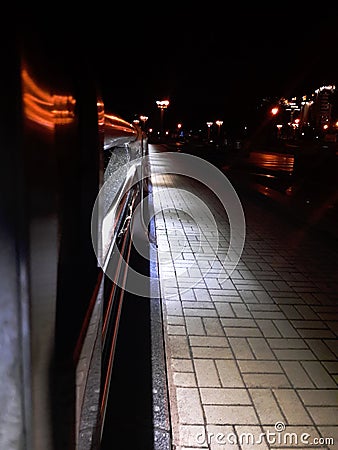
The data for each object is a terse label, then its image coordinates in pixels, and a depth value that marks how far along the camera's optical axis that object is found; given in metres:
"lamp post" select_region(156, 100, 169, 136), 40.16
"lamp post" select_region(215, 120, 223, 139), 61.67
